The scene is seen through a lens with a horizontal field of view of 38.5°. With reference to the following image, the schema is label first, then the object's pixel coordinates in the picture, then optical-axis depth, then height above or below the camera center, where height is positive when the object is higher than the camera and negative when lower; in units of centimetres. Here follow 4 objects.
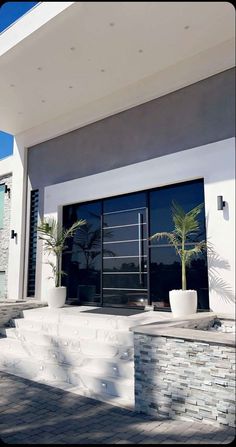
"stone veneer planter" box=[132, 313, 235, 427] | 297 -109
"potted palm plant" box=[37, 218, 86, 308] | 711 +29
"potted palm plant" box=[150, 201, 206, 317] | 494 +15
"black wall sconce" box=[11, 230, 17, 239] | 871 +64
